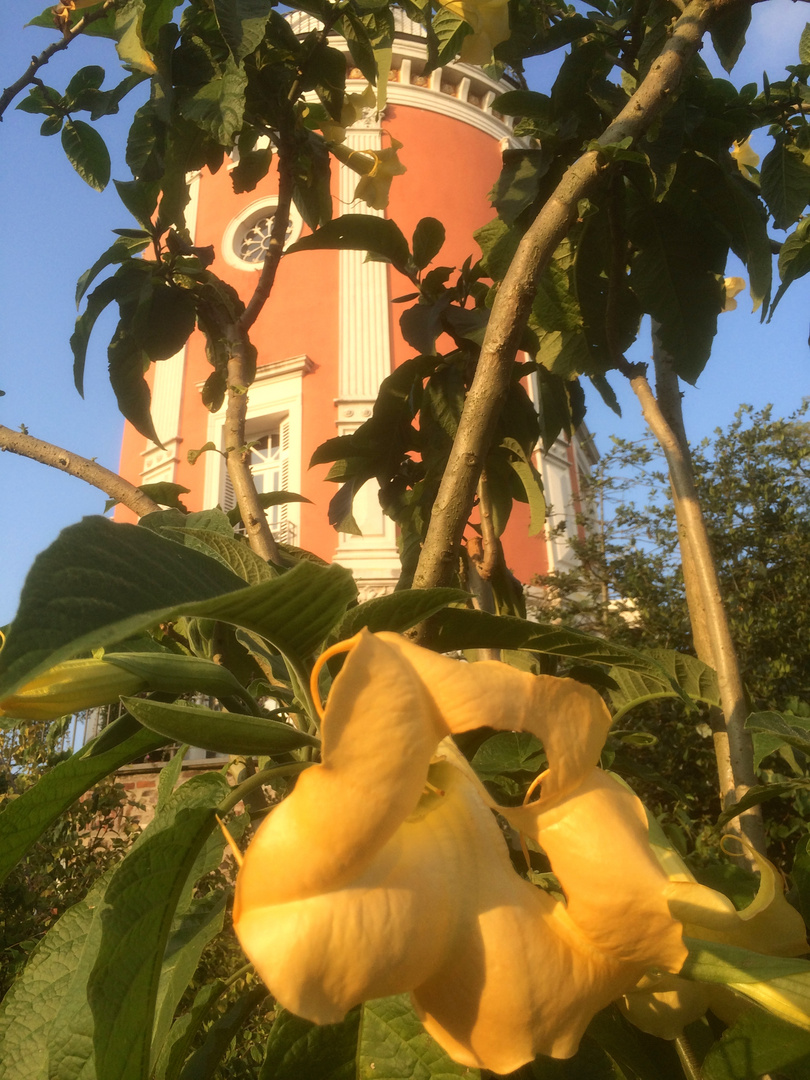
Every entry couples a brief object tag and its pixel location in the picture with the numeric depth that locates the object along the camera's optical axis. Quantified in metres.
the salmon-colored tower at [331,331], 8.05
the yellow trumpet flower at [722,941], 0.36
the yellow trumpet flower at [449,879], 0.24
